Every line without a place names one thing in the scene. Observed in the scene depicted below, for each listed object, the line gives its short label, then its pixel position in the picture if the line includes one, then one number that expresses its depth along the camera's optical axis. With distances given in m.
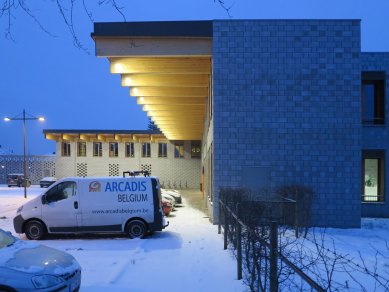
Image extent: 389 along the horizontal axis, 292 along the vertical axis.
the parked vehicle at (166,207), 19.11
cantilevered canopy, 15.16
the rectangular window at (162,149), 46.28
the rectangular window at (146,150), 46.16
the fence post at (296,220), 12.54
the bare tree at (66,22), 4.00
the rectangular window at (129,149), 46.16
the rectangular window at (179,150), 46.03
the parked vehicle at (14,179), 47.98
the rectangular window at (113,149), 46.31
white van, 13.07
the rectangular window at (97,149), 46.34
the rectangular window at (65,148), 46.78
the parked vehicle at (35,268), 5.46
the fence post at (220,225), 13.43
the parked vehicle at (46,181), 45.15
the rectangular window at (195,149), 45.75
